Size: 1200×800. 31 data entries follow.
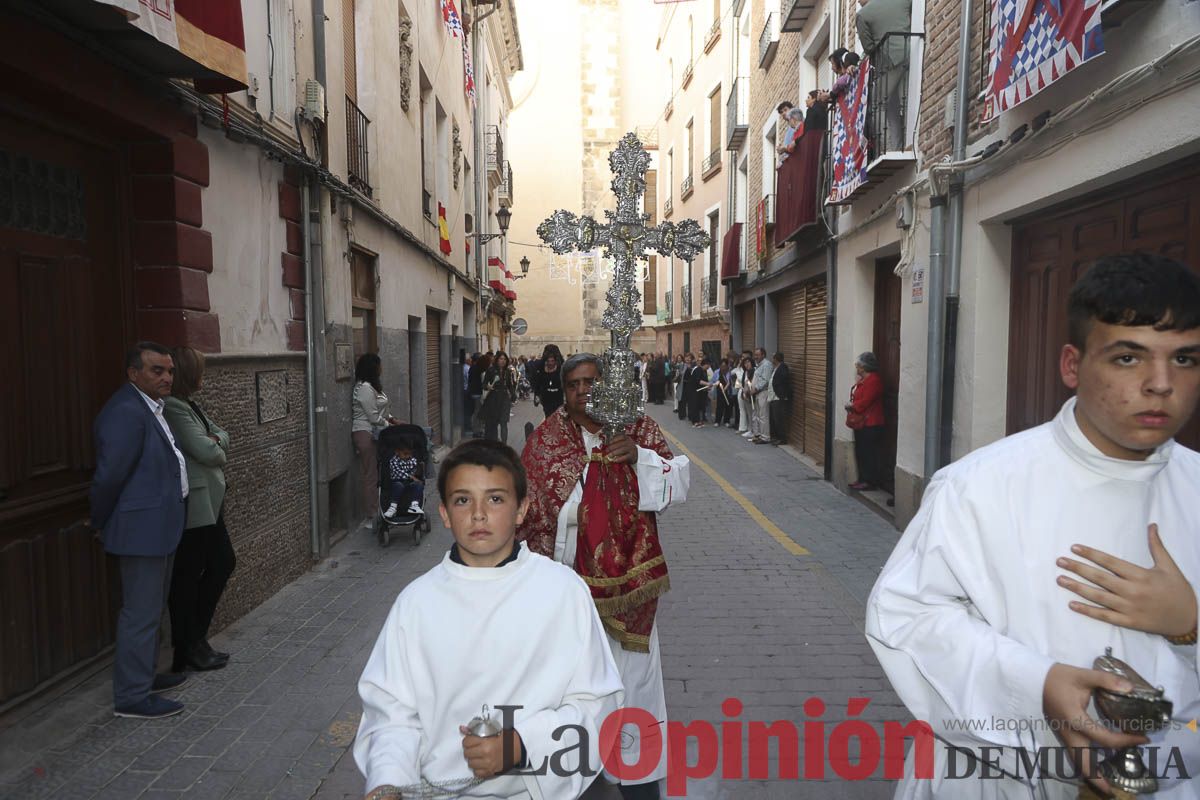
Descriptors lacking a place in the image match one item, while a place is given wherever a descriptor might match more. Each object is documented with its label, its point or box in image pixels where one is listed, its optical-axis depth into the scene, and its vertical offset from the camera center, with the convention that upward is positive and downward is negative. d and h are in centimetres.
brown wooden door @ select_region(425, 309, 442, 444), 1333 -23
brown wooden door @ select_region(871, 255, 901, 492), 938 +16
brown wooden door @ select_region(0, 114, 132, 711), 390 -13
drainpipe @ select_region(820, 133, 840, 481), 1082 +47
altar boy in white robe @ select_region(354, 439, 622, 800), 186 -76
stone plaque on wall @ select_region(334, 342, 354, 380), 757 -7
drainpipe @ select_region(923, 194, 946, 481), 707 +24
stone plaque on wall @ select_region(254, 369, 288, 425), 584 -32
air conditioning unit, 679 +220
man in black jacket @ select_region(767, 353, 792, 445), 1432 -88
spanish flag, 1404 +224
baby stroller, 769 -107
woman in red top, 943 -80
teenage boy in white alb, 152 -43
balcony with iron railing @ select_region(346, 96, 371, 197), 820 +221
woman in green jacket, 434 -103
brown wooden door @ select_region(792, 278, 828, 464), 1240 -31
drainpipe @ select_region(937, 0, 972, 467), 654 +87
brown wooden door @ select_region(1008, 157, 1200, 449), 442 +69
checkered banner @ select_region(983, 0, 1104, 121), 447 +194
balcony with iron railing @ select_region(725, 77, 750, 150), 1762 +546
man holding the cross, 311 -71
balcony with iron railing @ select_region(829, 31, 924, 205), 802 +263
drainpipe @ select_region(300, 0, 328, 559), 682 +6
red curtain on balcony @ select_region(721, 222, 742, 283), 1808 +231
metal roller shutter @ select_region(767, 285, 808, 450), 1393 +17
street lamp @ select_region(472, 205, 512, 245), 1954 +336
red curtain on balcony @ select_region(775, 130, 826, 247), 1092 +249
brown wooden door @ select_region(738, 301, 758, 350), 1859 +68
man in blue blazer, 386 -77
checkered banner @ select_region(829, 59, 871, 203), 855 +247
